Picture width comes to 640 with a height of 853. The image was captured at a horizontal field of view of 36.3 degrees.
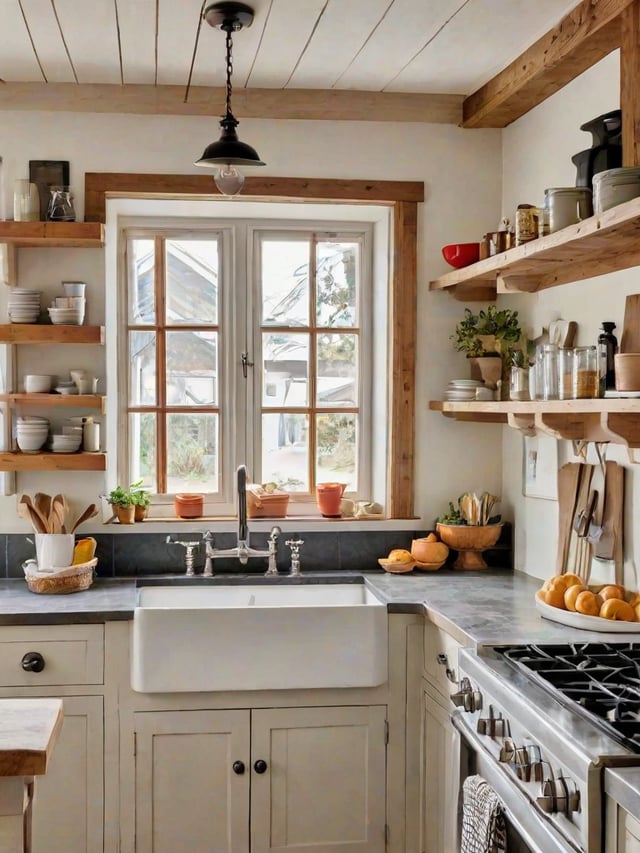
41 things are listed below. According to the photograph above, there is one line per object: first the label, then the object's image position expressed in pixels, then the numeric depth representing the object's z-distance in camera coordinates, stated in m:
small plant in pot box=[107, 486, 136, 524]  3.56
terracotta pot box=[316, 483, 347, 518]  3.74
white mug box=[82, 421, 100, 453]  3.46
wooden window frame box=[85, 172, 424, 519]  3.64
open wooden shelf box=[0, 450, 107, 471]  3.38
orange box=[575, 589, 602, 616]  2.64
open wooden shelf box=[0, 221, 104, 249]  3.35
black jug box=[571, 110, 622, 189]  2.60
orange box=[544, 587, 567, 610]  2.76
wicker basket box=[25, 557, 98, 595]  3.21
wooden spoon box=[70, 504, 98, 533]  3.40
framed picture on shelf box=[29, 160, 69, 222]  3.48
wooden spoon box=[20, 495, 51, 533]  3.35
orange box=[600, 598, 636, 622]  2.58
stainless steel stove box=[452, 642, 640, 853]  1.72
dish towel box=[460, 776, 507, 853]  2.05
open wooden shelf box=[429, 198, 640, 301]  2.32
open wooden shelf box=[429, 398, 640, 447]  2.43
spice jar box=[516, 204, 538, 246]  2.78
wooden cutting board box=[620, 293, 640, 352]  2.68
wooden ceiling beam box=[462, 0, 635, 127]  2.68
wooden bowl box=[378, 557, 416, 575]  3.51
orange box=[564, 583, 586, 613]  2.69
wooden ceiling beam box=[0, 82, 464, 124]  3.47
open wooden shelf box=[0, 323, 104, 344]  3.37
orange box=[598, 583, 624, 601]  2.67
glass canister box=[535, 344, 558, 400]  2.74
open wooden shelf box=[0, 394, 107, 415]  3.39
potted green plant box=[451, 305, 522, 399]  3.52
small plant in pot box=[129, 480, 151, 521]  3.60
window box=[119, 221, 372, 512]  3.85
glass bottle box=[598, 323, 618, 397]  2.63
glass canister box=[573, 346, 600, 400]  2.55
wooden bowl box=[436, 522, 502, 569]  3.57
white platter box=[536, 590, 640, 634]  2.54
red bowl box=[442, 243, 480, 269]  3.46
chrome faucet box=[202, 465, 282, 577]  3.46
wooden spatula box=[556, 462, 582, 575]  3.08
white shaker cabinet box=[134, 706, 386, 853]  2.96
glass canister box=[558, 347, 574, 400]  2.63
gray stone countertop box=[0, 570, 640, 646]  2.63
